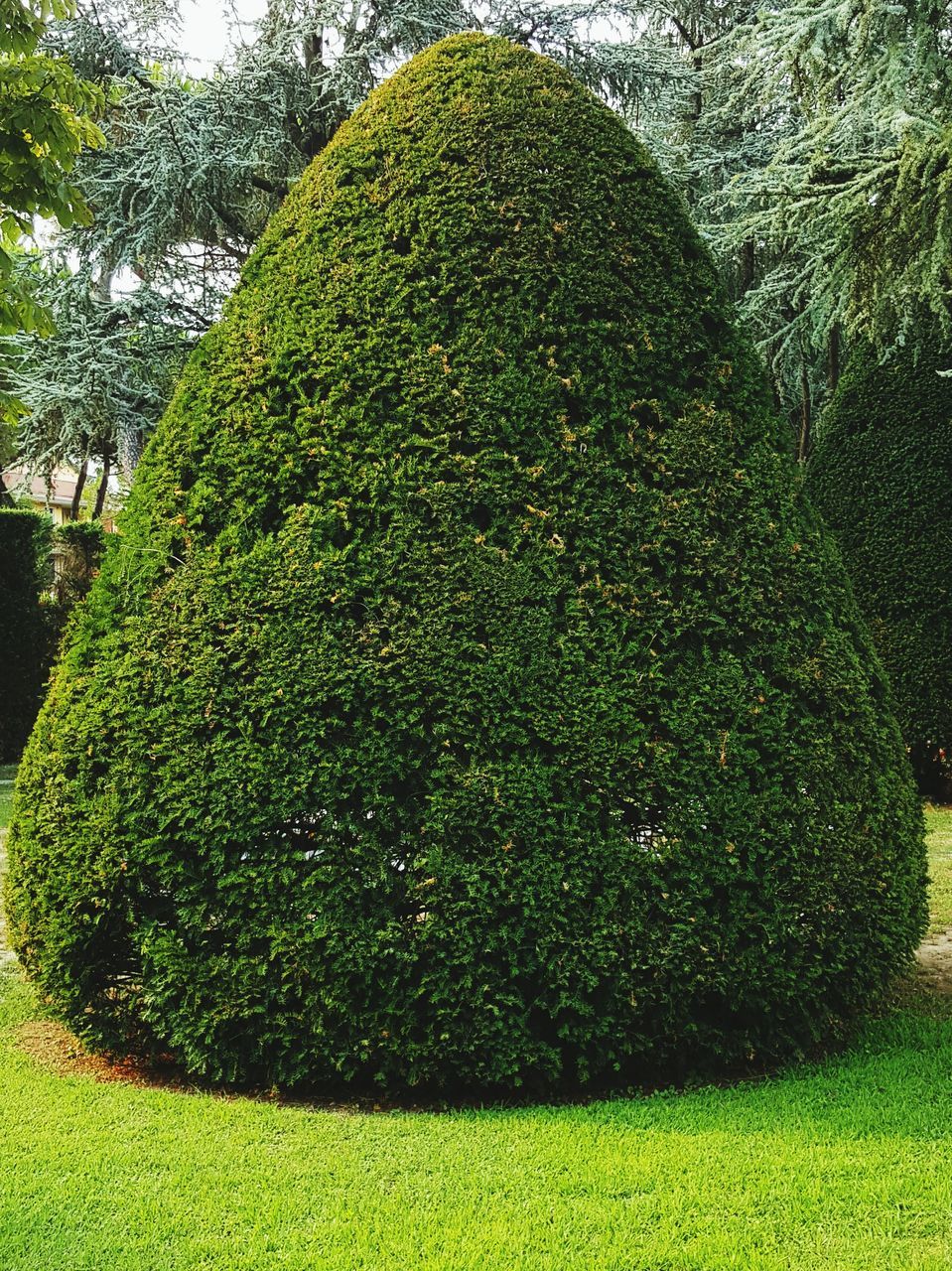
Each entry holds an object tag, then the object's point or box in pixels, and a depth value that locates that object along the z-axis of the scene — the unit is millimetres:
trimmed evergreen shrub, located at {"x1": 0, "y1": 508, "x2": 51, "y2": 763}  15219
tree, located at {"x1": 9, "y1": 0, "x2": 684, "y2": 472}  15523
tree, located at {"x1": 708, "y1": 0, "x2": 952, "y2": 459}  7625
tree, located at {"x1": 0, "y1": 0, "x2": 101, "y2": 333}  7266
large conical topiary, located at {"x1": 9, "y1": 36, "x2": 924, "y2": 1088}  3797
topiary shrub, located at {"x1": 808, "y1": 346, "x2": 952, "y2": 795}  10422
